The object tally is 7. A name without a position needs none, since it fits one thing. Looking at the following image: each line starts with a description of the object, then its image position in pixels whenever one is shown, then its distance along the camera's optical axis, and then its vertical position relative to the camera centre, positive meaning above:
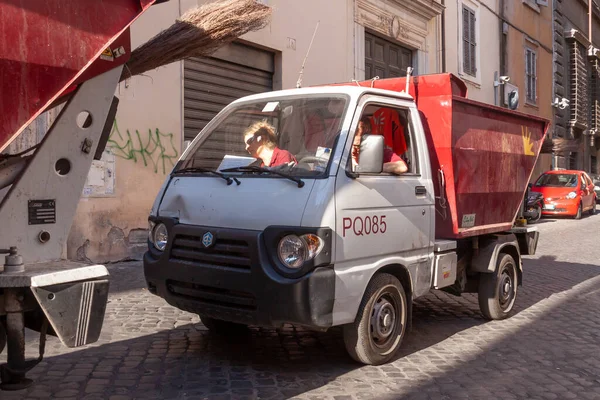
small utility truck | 4.03 -0.10
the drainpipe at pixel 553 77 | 27.95 +5.06
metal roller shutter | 10.77 +2.05
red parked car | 19.86 +0.08
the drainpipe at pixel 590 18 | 34.66 +9.32
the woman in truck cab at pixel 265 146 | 4.62 +0.37
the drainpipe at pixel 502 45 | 22.86 +5.25
